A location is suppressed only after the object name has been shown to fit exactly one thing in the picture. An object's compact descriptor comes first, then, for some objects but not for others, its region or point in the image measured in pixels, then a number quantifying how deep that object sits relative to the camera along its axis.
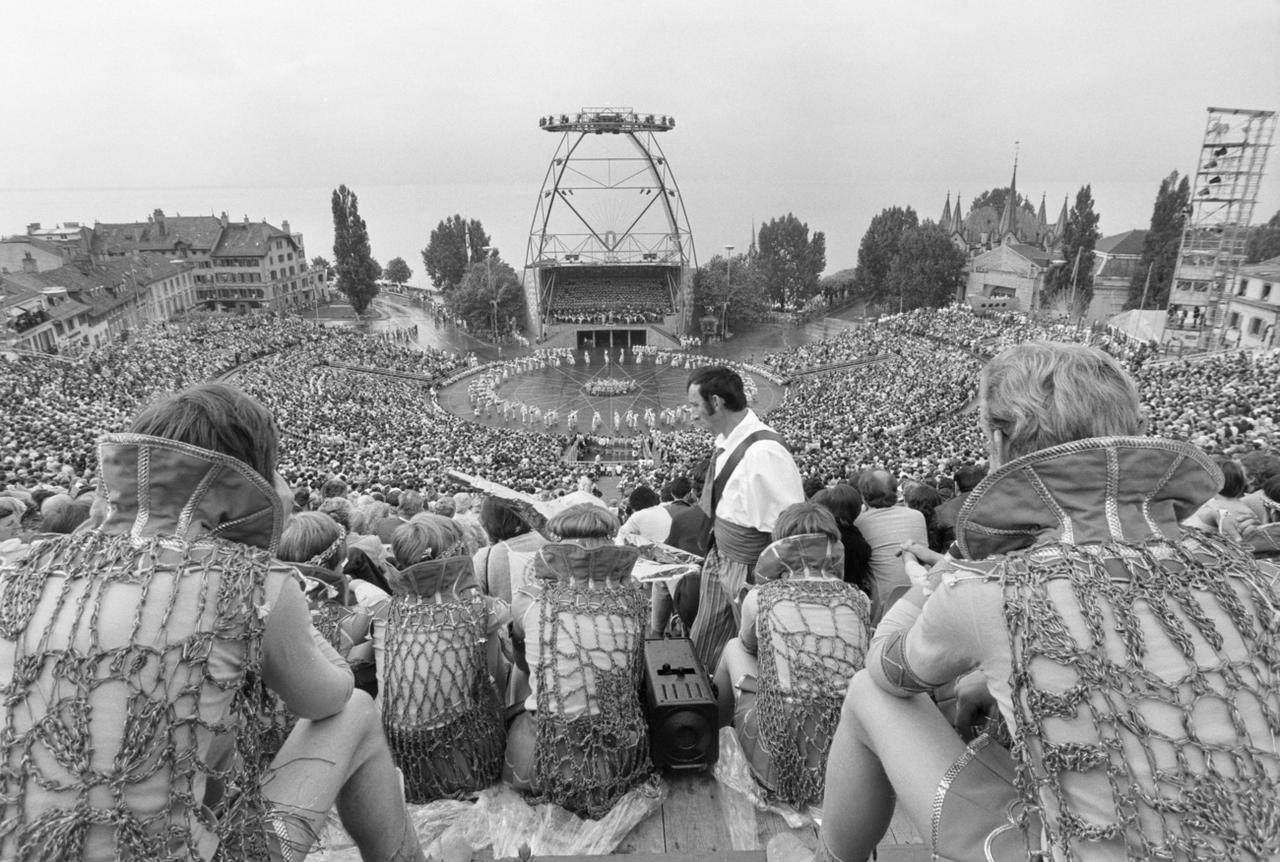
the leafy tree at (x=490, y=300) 43.62
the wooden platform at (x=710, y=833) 2.46
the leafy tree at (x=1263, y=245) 47.59
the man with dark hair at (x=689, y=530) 4.89
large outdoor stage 26.91
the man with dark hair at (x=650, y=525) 5.12
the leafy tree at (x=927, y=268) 44.66
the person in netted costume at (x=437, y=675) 2.74
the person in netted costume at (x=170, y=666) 1.48
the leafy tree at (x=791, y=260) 51.12
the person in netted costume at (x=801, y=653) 2.63
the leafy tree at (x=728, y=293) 44.22
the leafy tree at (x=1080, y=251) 44.25
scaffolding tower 24.02
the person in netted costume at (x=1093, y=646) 1.35
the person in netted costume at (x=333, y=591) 3.11
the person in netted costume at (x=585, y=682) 2.66
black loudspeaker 2.84
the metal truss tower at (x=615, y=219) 42.38
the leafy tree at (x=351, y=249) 44.88
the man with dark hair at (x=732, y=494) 3.72
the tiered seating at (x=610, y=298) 43.22
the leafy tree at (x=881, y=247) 49.03
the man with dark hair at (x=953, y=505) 4.02
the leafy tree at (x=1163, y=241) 37.31
